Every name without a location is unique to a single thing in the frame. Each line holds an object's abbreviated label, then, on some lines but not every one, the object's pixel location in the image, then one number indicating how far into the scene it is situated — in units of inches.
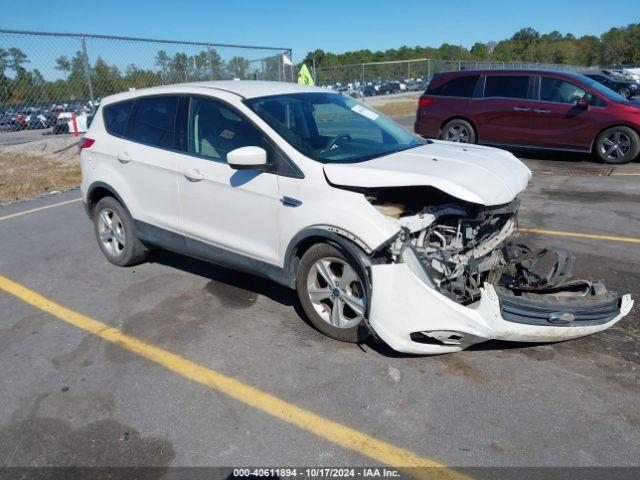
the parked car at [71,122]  643.3
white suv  131.8
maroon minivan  399.9
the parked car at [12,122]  522.9
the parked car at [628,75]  1472.7
